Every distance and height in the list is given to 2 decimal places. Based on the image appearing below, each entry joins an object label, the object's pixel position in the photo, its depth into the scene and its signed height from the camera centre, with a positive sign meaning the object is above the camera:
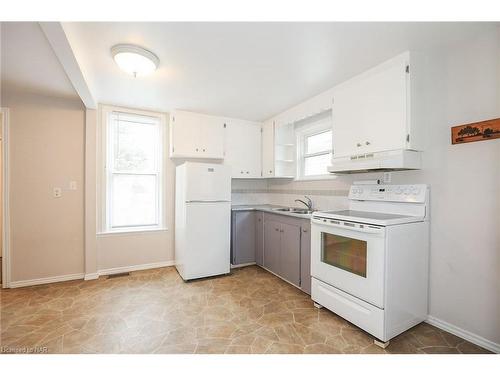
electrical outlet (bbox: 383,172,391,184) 2.34 +0.09
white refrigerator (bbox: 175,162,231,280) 3.00 -0.46
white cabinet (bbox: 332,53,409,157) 1.97 +0.71
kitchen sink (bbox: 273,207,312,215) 3.22 -0.35
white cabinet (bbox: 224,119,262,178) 3.74 +0.61
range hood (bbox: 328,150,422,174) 1.94 +0.23
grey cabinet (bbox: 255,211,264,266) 3.44 -0.78
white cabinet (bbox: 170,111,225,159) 3.38 +0.73
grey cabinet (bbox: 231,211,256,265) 3.47 -0.78
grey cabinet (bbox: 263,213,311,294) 2.65 -0.80
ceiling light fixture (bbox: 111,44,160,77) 1.88 +1.06
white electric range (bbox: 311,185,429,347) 1.78 -0.63
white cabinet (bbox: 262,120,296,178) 3.69 +0.55
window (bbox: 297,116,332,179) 3.23 +0.56
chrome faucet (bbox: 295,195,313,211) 3.28 -0.25
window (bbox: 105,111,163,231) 3.31 +0.19
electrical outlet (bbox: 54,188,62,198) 2.98 -0.11
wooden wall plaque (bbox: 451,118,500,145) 1.71 +0.43
